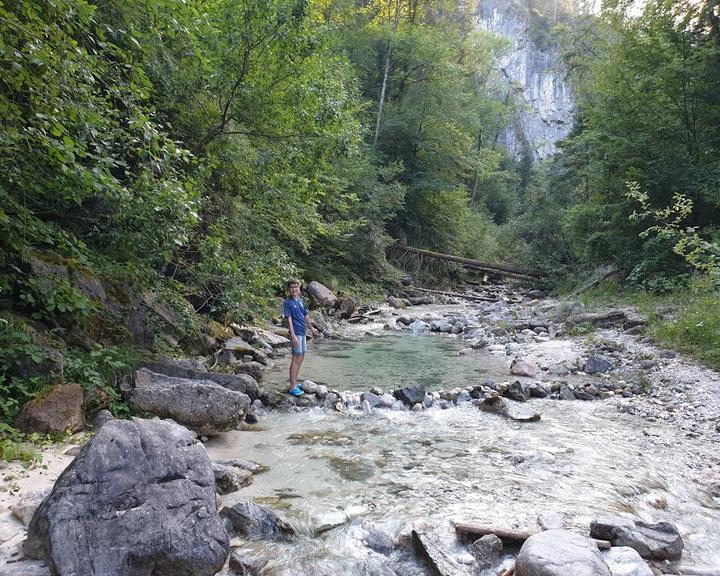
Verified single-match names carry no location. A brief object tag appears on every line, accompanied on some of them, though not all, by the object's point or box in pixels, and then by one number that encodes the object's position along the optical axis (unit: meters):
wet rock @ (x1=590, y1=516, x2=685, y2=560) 3.06
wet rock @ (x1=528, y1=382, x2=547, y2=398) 7.22
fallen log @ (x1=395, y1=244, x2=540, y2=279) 23.08
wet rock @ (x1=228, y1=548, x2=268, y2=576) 2.83
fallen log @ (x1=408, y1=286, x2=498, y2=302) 21.78
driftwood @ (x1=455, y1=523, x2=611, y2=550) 3.10
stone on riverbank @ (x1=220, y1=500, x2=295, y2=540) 3.24
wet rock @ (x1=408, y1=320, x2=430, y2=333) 14.23
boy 7.14
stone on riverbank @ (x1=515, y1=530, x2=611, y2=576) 2.62
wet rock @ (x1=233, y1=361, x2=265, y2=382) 7.74
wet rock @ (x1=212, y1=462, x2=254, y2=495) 3.86
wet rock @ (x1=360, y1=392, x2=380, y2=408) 6.71
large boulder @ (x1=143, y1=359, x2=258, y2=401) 5.79
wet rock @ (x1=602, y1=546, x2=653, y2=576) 2.83
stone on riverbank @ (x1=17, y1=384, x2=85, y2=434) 4.14
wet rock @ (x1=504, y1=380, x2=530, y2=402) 7.01
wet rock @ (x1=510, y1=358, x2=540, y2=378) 8.52
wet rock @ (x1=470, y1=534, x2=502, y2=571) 3.04
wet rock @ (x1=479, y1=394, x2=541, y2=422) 6.04
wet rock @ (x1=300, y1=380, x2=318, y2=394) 7.13
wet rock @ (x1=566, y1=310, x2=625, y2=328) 11.71
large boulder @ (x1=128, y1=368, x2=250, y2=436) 5.02
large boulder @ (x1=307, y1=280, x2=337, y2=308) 15.22
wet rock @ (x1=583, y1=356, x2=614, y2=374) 8.46
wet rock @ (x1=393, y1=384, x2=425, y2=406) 6.78
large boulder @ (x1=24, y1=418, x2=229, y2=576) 2.43
